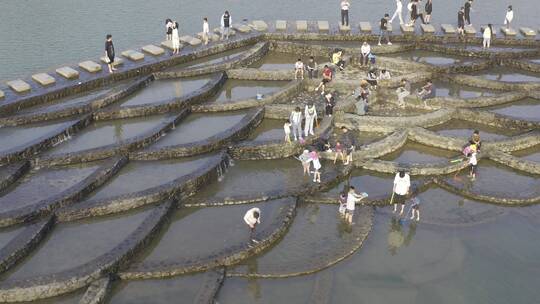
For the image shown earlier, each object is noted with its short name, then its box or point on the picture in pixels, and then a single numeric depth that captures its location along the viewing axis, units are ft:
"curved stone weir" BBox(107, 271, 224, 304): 49.06
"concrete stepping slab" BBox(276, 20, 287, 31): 121.69
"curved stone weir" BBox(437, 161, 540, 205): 64.64
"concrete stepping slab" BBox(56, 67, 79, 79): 93.81
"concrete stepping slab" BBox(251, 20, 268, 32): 122.42
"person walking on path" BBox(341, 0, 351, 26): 118.73
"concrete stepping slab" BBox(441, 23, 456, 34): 118.38
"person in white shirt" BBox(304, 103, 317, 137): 74.59
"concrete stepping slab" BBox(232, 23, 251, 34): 121.04
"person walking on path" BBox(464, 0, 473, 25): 114.99
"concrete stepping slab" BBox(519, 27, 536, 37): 117.08
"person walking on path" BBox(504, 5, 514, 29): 116.50
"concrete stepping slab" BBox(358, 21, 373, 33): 119.48
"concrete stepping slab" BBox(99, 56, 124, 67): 99.19
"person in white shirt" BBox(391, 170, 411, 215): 61.00
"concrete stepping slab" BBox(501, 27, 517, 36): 116.67
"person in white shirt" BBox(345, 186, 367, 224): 59.16
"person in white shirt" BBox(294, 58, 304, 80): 93.45
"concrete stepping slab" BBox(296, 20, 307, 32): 120.78
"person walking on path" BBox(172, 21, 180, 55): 103.40
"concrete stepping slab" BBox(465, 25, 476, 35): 116.69
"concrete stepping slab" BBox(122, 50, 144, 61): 103.14
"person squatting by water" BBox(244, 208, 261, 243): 54.90
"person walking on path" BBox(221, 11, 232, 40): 111.75
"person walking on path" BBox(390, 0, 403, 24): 118.95
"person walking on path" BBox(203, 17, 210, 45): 108.64
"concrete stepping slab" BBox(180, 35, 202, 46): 112.98
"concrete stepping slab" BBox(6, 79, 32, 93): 87.35
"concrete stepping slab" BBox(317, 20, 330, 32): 121.08
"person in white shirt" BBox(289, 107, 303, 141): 72.13
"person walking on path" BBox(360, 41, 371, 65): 98.94
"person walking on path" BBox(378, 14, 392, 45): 107.14
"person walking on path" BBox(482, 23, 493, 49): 105.40
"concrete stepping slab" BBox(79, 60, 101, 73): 96.89
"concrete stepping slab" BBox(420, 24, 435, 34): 118.01
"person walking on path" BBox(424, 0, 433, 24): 119.65
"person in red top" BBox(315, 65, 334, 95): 90.17
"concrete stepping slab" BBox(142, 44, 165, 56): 106.52
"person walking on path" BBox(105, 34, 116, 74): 90.03
